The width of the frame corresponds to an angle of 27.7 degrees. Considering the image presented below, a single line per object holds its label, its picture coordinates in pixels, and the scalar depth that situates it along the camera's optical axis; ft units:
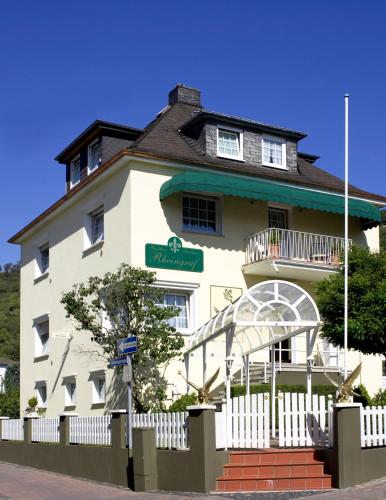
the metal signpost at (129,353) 52.16
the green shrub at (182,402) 66.33
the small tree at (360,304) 60.29
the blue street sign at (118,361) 53.50
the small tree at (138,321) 69.46
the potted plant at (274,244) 81.87
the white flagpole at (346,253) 58.39
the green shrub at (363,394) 68.46
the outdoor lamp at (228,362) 57.88
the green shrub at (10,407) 109.91
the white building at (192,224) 79.15
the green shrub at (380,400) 57.31
